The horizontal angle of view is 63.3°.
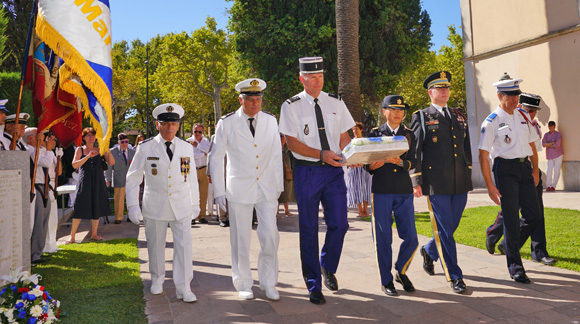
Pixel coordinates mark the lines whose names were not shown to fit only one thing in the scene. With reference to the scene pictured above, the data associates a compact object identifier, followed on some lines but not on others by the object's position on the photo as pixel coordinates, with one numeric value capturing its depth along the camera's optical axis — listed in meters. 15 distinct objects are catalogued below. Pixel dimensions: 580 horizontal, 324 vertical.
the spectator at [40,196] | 7.41
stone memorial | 4.24
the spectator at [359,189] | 11.07
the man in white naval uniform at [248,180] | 5.18
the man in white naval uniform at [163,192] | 5.27
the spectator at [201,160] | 11.69
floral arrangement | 3.86
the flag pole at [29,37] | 5.33
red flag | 5.45
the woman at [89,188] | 9.32
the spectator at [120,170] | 12.21
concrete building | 14.80
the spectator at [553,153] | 14.93
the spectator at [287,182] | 10.95
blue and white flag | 5.18
